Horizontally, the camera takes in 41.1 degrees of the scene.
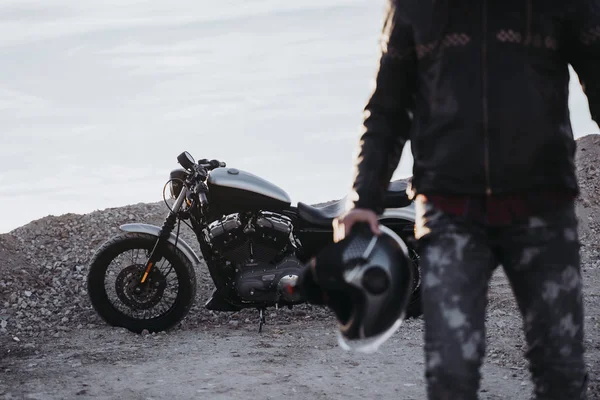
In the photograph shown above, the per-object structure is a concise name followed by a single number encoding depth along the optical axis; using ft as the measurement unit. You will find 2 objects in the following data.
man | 7.22
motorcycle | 23.29
